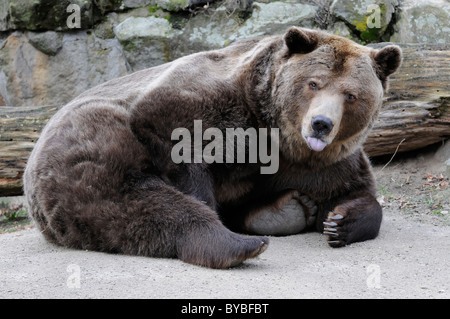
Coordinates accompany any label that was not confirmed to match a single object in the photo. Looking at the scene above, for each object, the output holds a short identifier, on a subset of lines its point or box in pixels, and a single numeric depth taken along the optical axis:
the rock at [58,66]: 9.91
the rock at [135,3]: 9.63
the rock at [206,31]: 9.35
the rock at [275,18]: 9.20
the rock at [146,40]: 9.38
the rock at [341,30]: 9.12
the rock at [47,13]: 9.57
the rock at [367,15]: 9.02
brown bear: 4.45
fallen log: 7.26
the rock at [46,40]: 9.87
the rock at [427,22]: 8.80
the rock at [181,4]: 9.45
